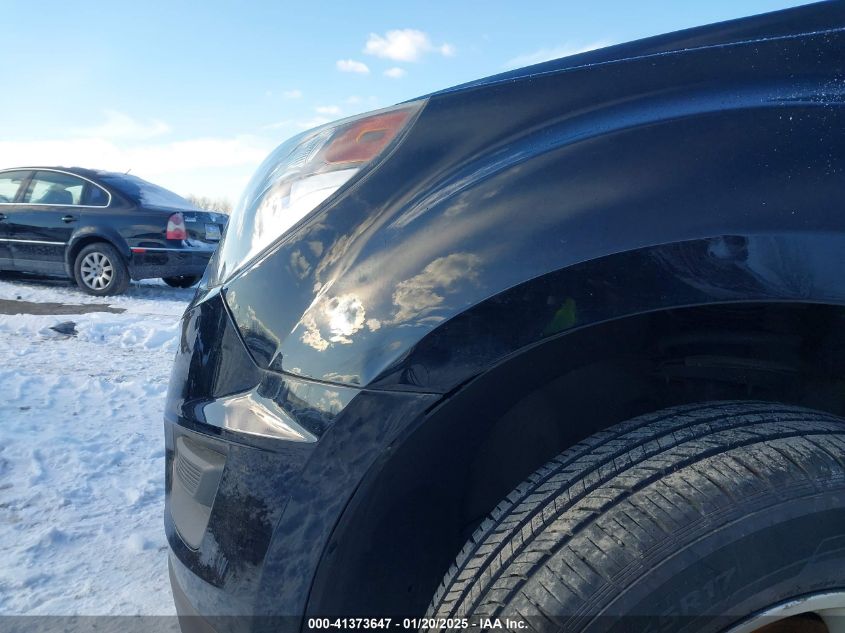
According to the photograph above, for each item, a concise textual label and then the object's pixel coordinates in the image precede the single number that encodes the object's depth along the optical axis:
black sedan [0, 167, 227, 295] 6.94
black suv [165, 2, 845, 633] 0.87
